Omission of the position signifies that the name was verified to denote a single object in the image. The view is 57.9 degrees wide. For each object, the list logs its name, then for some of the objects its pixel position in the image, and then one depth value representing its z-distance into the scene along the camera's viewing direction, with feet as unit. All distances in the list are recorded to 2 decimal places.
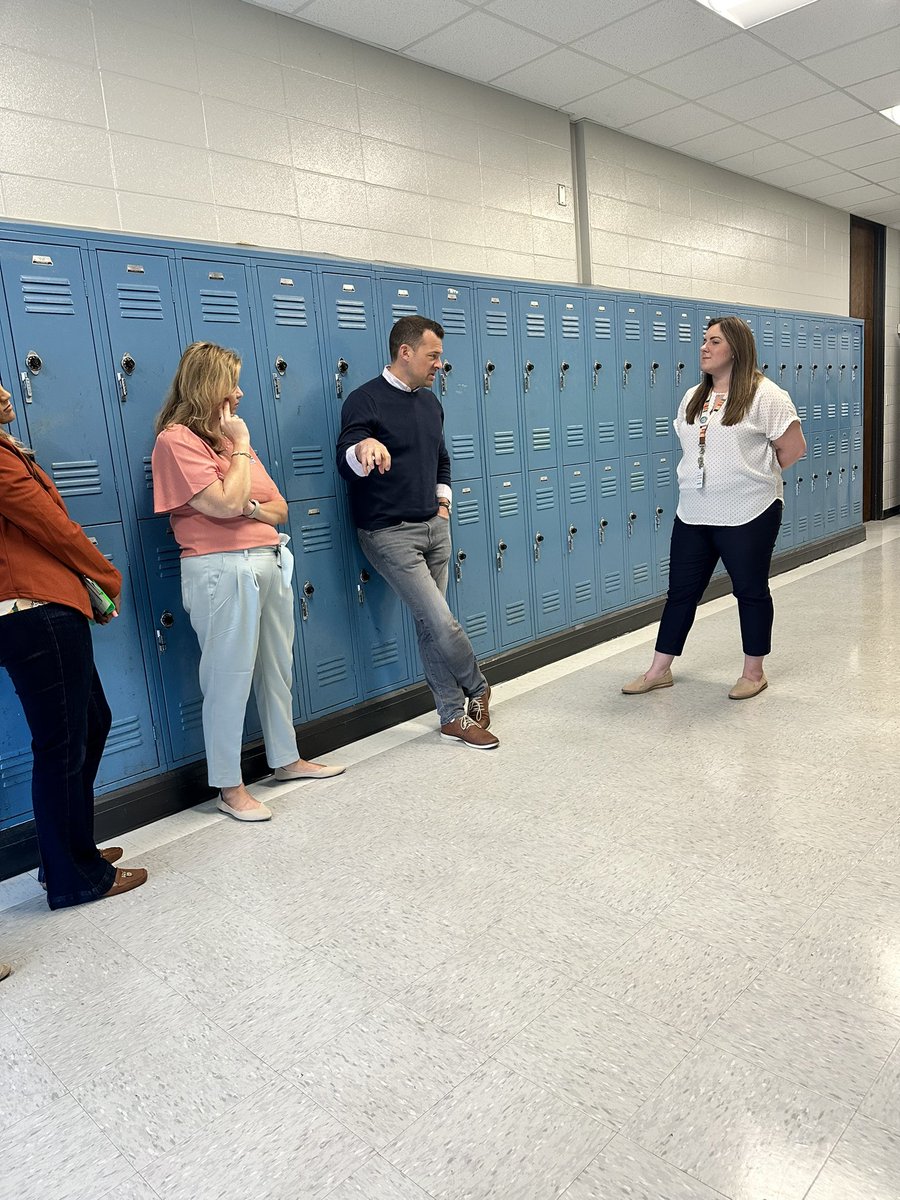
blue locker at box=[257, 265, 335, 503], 10.18
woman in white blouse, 10.93
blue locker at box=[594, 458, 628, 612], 15.44
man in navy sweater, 10.30
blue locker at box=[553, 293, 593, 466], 14.24
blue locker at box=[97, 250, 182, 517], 8.82
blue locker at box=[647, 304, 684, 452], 16.39
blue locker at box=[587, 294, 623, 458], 14.97
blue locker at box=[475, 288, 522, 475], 12.87
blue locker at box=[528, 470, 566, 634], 14.02
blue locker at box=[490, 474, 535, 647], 13.34
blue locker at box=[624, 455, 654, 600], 16.14
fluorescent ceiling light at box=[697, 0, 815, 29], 12.37
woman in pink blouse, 8.30
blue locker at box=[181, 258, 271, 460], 9.43
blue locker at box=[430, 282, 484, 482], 12.26
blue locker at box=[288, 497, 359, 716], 10.70
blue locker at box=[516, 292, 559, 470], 13.56
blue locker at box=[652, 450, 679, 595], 16.87
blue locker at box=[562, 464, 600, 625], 14.70
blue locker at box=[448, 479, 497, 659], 12.76
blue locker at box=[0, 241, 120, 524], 8.18
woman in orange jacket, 6.62
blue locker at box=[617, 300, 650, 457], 15.64
